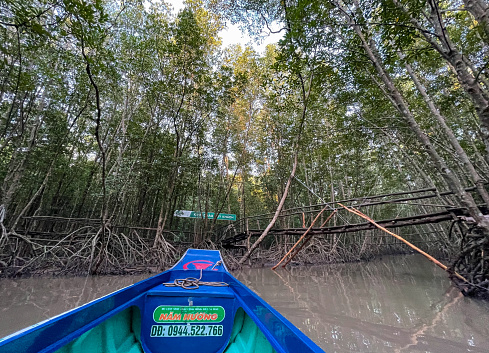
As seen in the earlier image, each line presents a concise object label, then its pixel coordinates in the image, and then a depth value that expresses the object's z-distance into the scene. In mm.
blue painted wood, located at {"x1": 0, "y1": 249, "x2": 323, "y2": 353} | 841
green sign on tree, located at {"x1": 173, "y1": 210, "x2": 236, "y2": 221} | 6668
